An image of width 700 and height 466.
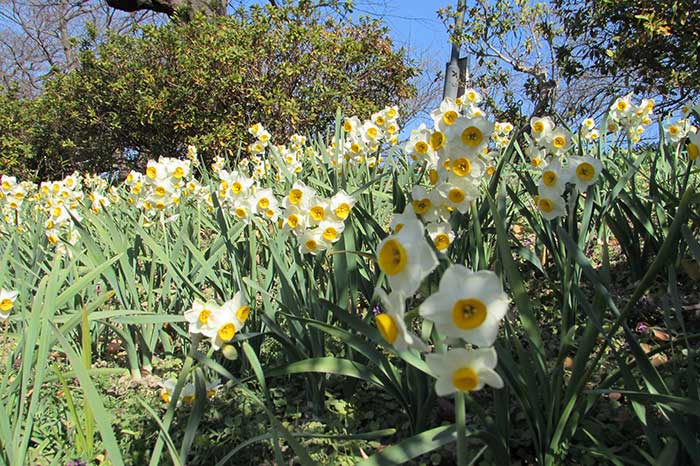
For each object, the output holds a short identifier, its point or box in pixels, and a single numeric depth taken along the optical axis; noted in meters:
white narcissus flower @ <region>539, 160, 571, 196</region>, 0.40
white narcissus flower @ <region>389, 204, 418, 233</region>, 0.24
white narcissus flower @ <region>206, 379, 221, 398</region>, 0.39
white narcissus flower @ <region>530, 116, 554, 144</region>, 0.58
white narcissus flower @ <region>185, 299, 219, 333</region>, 0.33
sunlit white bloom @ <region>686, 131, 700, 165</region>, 0.32
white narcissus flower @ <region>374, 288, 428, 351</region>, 0.19
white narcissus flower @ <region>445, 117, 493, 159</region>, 0.33
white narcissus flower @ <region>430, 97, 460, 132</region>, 0.38
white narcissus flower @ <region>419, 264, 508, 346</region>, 0.19
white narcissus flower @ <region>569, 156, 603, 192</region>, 0.40
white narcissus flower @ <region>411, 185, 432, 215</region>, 0.34
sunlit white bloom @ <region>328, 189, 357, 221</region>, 0.41
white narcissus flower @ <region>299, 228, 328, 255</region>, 0.41
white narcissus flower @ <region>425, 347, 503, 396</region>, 0.20
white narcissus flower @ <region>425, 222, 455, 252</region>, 0.35
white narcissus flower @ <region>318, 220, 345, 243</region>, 0.41
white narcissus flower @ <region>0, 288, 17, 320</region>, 0.42
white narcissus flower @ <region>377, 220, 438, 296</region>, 0.19
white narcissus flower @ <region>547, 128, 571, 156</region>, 0.56
